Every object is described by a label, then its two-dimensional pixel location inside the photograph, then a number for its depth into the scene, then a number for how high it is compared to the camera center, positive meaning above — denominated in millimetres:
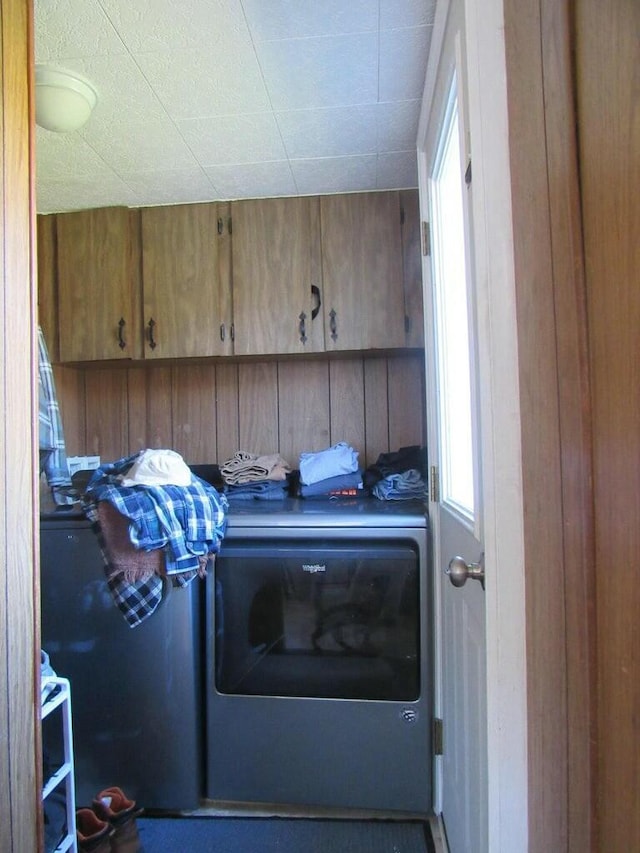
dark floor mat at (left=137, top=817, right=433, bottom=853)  1258 -1173
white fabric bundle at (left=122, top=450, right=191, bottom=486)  1296 -109
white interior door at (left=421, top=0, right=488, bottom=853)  794 -108
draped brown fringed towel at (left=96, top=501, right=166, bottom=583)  1254 -327
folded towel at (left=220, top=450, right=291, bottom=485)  1738 -149
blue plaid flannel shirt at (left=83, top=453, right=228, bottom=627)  1216 -261
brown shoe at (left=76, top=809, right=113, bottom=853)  1126 -1031
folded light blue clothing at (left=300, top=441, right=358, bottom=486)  1691 -130
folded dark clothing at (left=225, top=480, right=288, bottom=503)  1678 -225
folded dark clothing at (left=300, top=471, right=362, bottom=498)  1670 -214
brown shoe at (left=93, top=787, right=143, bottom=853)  1180 -1032
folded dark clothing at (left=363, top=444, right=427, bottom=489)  1708 -137
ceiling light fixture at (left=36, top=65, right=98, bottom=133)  1167 +911
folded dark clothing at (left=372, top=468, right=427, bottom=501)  1574 -209
